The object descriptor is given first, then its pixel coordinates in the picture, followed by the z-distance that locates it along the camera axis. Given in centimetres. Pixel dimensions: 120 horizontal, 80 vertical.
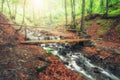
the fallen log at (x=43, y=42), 729
